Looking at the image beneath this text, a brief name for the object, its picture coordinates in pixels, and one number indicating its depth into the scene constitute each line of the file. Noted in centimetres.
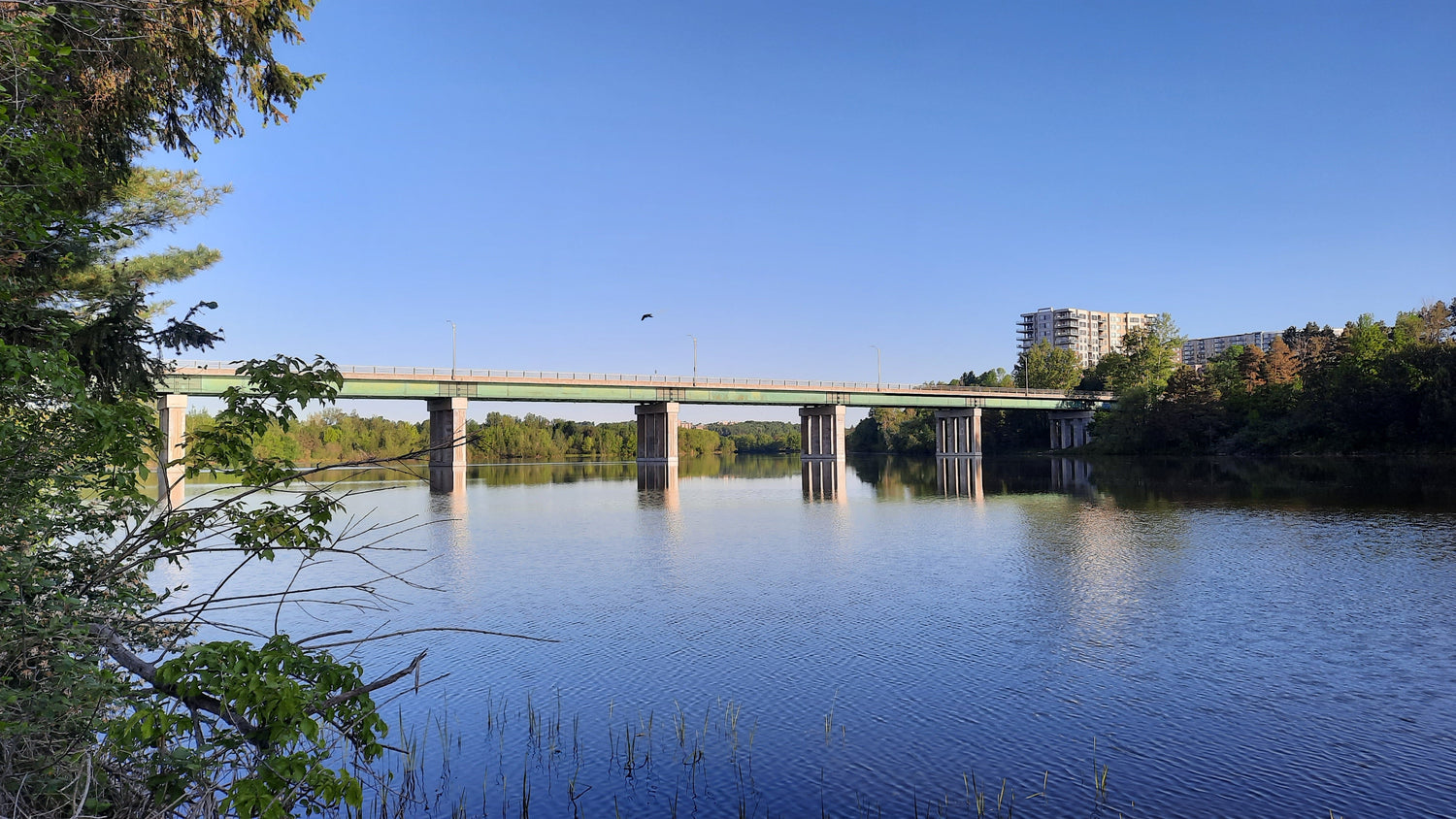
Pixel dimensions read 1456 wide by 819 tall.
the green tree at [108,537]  599
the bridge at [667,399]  9035
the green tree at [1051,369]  18412
